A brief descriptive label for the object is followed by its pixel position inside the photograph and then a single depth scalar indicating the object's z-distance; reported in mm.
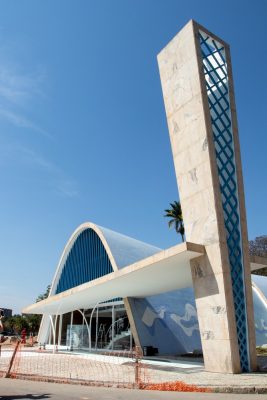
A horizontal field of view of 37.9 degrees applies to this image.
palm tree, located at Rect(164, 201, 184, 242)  49656
